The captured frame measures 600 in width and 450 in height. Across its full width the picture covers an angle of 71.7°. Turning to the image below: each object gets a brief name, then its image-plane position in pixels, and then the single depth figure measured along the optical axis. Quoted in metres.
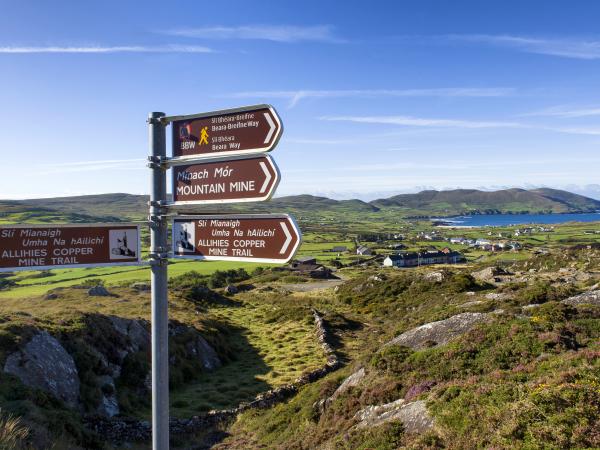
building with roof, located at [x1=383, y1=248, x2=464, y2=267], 118.75
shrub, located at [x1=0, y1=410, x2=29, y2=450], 7.41
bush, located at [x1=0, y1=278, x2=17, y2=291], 67.19
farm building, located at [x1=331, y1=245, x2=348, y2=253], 145.88
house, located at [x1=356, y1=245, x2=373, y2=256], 143.21
